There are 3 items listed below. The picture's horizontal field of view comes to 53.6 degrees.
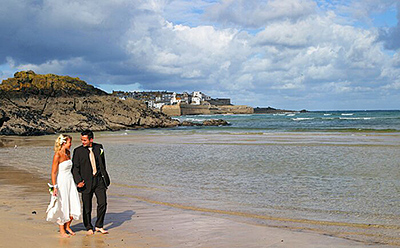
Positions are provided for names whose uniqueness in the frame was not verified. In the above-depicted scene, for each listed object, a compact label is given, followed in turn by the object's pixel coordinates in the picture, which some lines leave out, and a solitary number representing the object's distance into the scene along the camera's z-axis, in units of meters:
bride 6.14
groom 6.41
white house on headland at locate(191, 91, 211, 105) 158.00
